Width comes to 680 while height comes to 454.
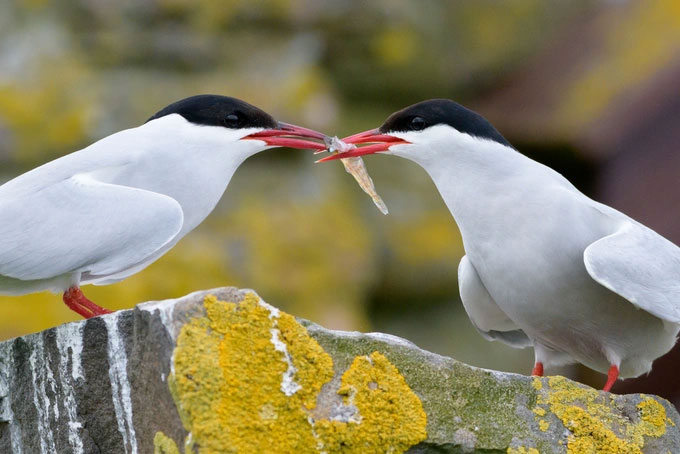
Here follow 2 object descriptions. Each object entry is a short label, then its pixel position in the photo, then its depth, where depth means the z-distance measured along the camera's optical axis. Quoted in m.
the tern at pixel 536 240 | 9.39
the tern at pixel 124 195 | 8.41
